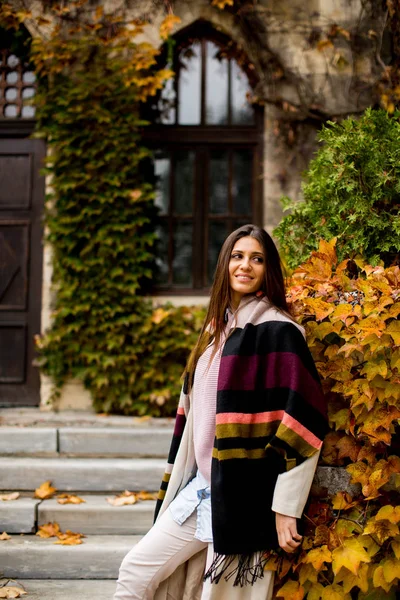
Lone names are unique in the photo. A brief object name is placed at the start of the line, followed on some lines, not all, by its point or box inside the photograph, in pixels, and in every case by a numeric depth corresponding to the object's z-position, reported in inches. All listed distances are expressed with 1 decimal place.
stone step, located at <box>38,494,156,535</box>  151.6
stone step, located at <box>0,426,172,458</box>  179.3
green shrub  109.4
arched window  239.5
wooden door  232.4
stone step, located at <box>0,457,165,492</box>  165.3
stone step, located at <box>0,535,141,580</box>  136.4
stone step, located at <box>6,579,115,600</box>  125.1
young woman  83.2
